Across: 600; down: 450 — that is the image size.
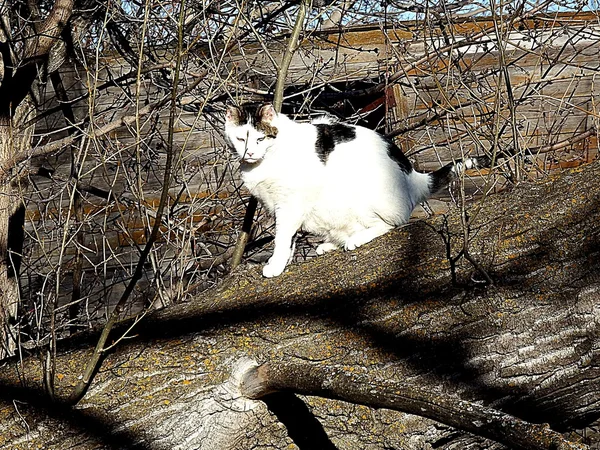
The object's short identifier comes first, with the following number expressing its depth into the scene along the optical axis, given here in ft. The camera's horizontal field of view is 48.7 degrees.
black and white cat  9.76
